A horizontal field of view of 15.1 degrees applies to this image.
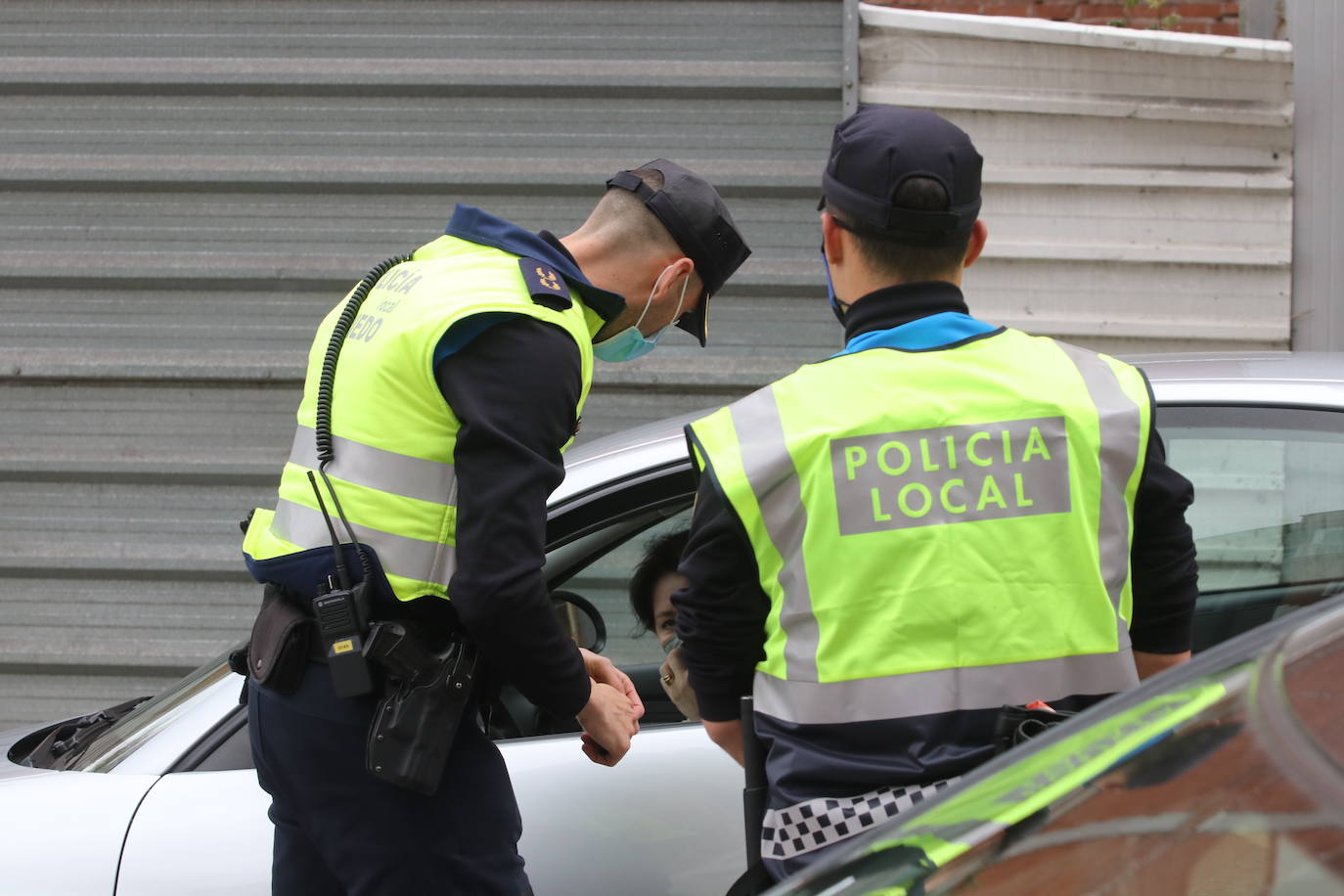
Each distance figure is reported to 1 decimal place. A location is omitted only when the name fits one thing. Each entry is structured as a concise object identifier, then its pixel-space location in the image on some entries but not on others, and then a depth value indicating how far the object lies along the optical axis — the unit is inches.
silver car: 249.5
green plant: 467.5
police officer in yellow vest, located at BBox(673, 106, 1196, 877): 220.6
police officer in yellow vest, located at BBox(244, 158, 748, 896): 232.2
